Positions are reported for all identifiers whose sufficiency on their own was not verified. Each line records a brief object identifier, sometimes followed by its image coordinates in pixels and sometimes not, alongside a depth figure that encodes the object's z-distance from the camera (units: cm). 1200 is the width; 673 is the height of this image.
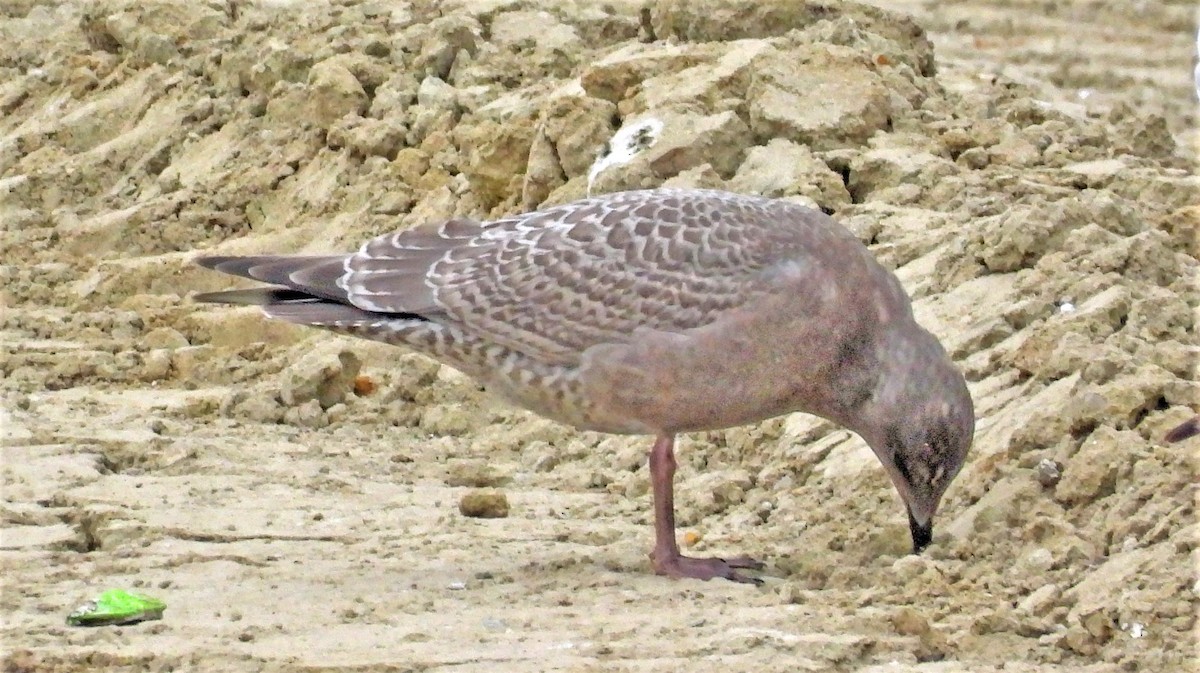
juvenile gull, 1109
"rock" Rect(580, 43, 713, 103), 1716
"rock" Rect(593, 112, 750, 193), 1584
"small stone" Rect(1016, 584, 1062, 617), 991
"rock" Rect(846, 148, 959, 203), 1549
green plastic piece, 951
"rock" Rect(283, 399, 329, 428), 1520
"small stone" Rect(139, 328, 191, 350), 1722
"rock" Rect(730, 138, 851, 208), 1543
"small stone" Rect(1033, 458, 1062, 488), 1117
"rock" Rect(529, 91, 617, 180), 1673
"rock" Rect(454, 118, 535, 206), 1759
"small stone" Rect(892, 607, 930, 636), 956
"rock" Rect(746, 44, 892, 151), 1611
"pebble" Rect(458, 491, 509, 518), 1241
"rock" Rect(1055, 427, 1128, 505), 1091
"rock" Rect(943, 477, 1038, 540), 1112
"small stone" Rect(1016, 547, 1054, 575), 1045
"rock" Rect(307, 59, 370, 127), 1975
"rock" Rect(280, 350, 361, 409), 1540
